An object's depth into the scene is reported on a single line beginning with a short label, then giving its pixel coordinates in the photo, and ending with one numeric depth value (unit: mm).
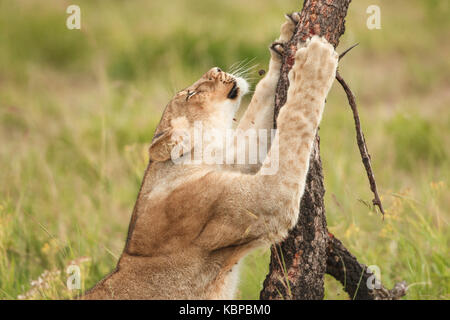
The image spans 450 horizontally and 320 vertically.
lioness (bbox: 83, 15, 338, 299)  5059
